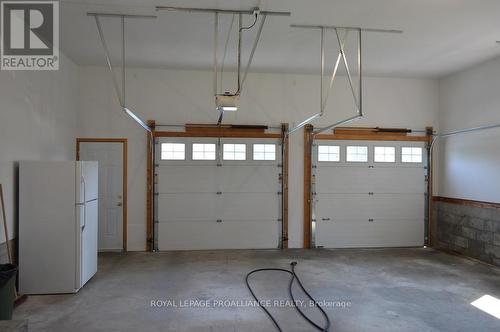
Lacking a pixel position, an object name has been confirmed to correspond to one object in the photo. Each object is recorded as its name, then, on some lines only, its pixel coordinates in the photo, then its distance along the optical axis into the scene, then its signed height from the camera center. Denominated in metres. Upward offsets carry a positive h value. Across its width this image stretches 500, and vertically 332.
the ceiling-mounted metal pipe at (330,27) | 4.25 +1.76
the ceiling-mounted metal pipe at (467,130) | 5.22 +0.65
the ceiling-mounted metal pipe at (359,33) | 4.23 +1.68
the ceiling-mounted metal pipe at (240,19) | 3.68 +1.60
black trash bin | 3.05 -1.12
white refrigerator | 4.00 -0.69
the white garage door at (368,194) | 6.44 -0.48
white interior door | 5.96 -0.38
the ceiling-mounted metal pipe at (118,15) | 3.92 +1.76
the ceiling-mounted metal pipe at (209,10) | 3.73 +1.73
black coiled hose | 3.26 -1.49
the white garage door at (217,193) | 6.15 -0.45
